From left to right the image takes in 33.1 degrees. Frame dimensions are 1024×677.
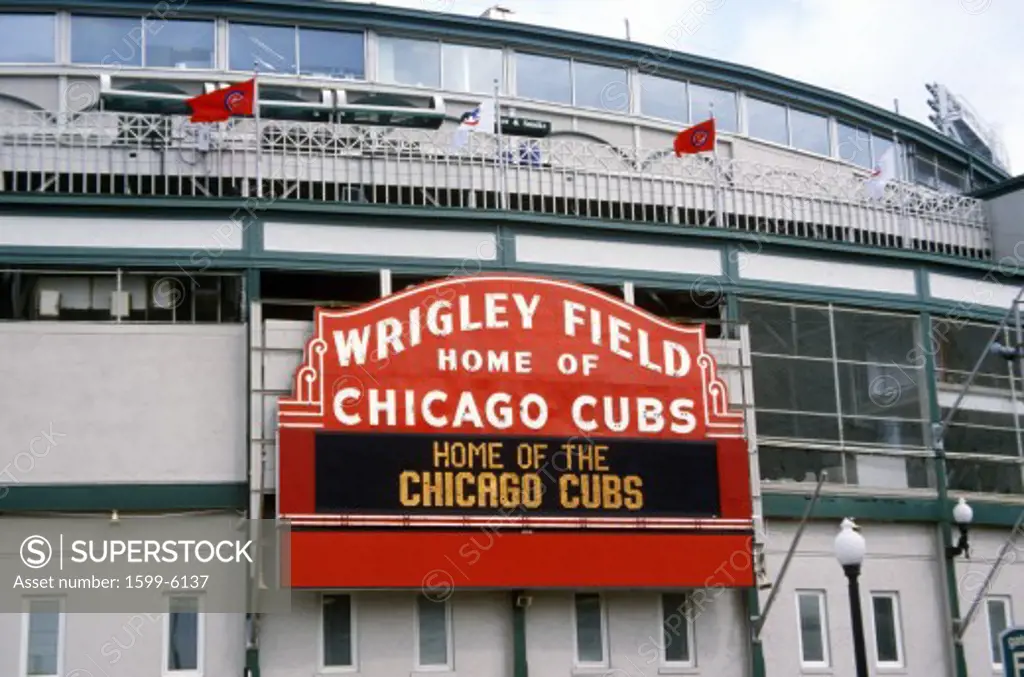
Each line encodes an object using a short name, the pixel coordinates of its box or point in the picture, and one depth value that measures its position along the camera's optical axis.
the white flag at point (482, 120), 33.41
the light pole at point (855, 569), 22.73
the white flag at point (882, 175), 34.44
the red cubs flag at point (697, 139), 31.81
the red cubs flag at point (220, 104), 28.47
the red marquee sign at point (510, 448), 26.05
